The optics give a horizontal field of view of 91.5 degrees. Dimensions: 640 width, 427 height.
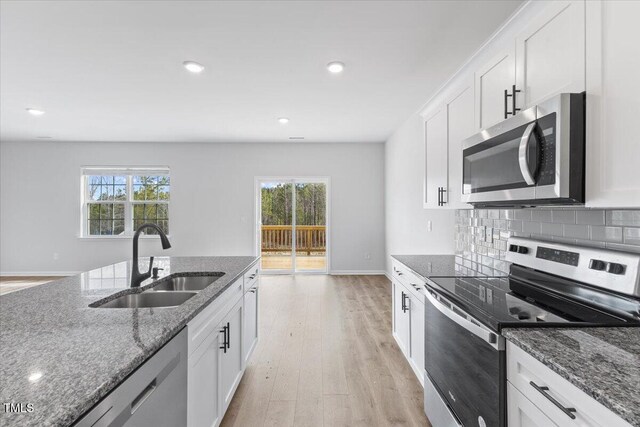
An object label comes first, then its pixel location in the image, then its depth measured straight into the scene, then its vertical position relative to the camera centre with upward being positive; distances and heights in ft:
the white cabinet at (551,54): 3.89 +2.22
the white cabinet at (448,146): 6.84 +1.67
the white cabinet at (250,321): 7.28 -2.76
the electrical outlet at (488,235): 7.63 -0.56
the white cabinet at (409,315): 6.72 -2.54
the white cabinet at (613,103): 3.19 +1.20
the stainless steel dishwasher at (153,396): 2.43 -1.74
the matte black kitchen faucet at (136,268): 5.44 -1.01
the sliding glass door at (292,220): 19.86 -0.53
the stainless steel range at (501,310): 3.70 -1.34
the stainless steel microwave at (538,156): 3.79 +0.80
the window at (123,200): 19.89 +0.72
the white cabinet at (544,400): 2.42 -1.68
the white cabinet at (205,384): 4.20 -2.57
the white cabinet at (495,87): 5.27 +2.29
